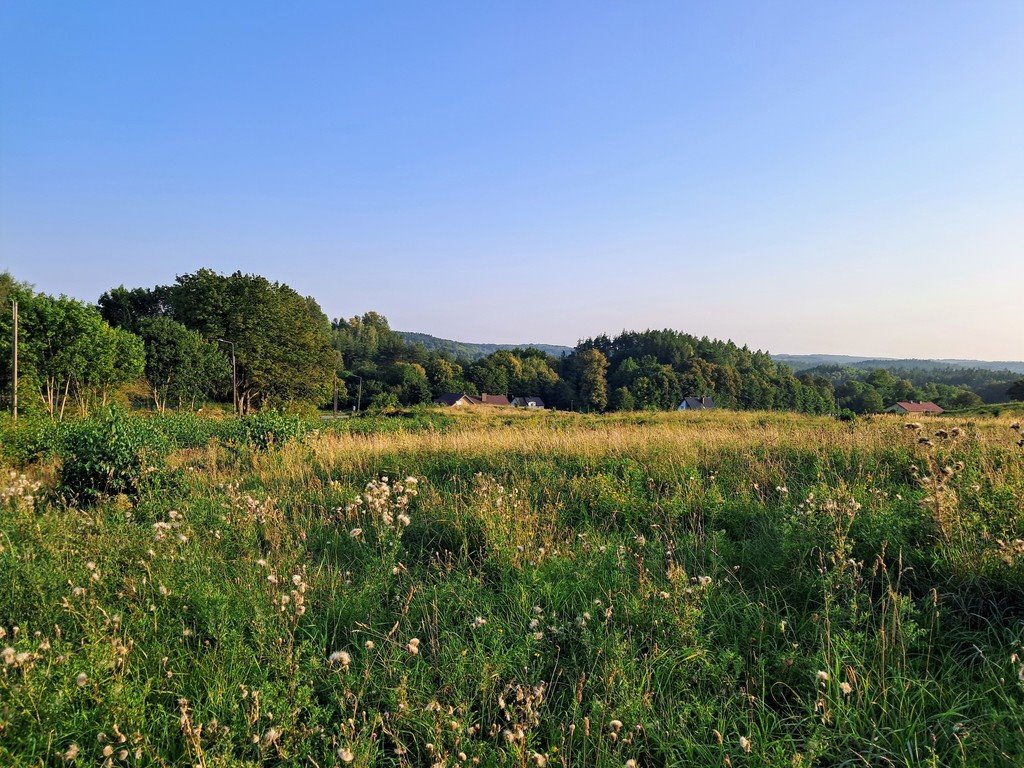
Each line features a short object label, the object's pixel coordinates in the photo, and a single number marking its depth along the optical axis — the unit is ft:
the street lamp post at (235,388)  118.93
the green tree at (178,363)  118.01
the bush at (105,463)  20.70
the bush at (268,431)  33.58
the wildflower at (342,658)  7.33
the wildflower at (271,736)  6.03
